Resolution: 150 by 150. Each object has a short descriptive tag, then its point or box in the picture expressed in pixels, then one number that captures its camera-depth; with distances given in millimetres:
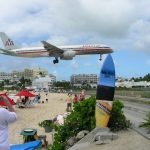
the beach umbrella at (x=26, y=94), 18630
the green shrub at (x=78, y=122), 4973
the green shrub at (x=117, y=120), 4941
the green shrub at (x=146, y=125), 4837
